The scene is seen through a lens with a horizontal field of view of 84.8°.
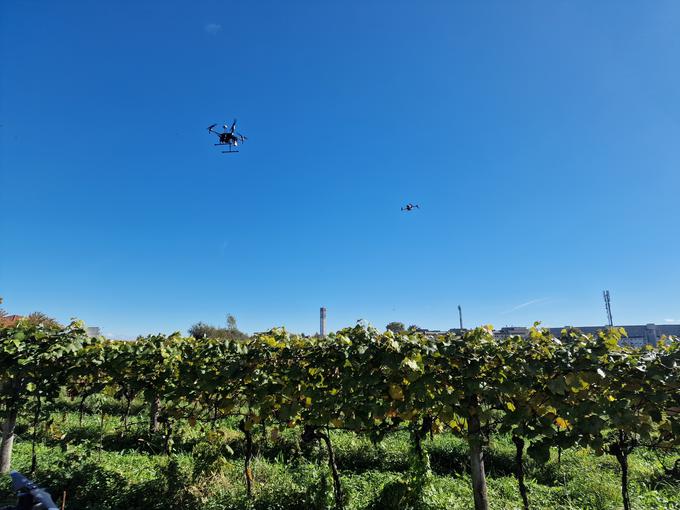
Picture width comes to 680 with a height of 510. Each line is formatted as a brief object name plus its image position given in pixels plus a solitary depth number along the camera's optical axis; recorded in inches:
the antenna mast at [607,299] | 2195.4
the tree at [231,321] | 1812.5
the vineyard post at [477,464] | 132.2
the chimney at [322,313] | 2611.0
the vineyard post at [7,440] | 203.1
